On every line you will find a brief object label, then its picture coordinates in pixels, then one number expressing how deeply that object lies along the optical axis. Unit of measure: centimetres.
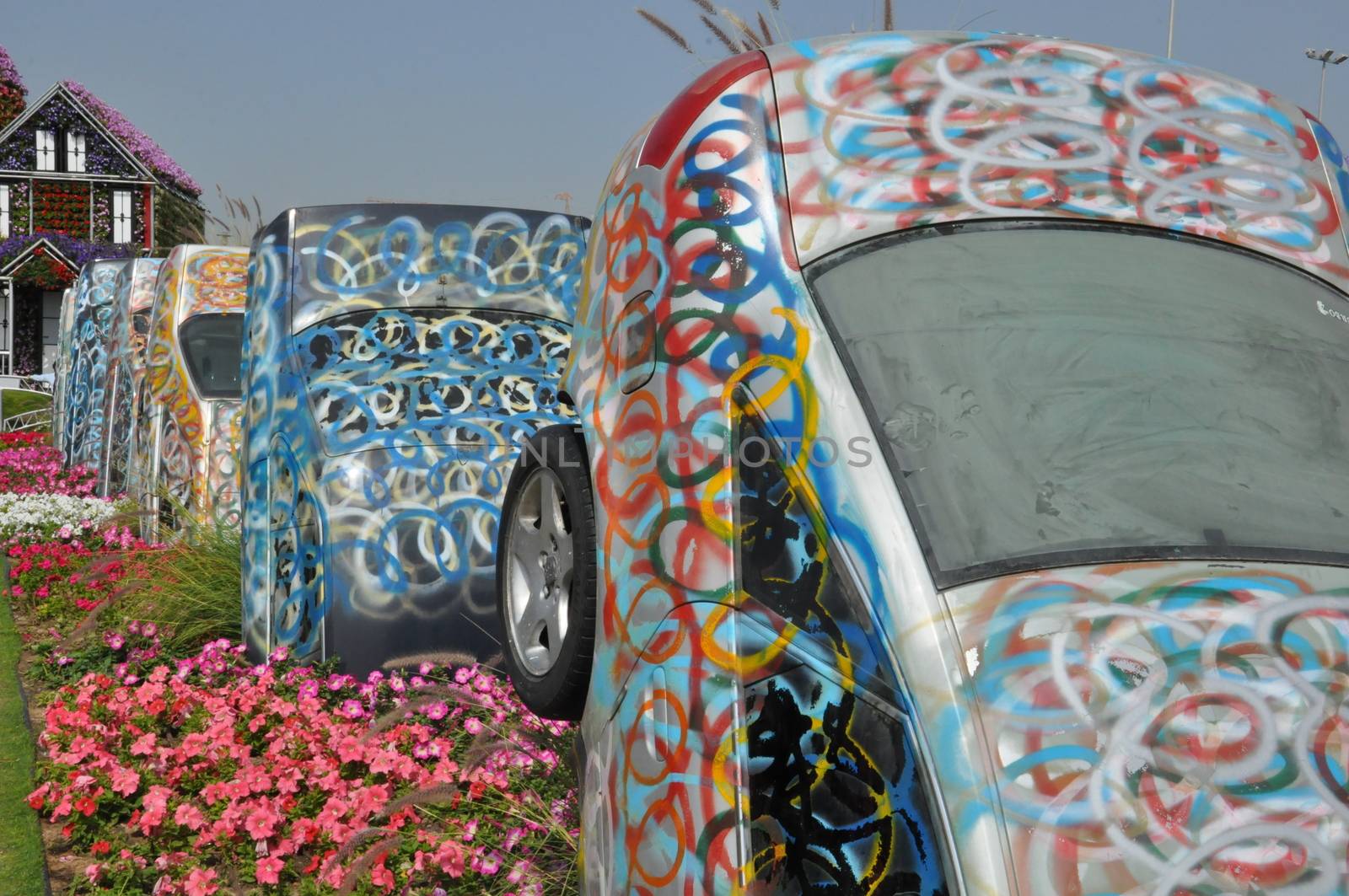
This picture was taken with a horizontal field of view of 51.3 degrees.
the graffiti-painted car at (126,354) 1183
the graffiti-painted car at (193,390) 920
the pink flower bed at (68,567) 911
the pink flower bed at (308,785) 442
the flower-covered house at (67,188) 4594
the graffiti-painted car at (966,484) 209
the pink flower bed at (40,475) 1397
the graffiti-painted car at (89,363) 1459
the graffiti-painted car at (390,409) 596
